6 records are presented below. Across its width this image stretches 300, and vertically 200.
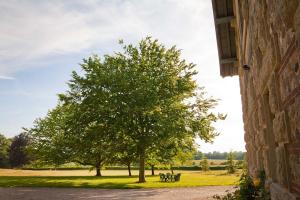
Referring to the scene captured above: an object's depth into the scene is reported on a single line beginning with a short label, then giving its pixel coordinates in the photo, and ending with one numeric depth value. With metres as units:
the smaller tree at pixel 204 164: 53.16
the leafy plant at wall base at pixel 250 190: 5.66
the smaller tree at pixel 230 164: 46.34
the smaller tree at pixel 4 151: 74.75
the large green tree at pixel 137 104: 25.44
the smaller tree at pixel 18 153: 69.81
